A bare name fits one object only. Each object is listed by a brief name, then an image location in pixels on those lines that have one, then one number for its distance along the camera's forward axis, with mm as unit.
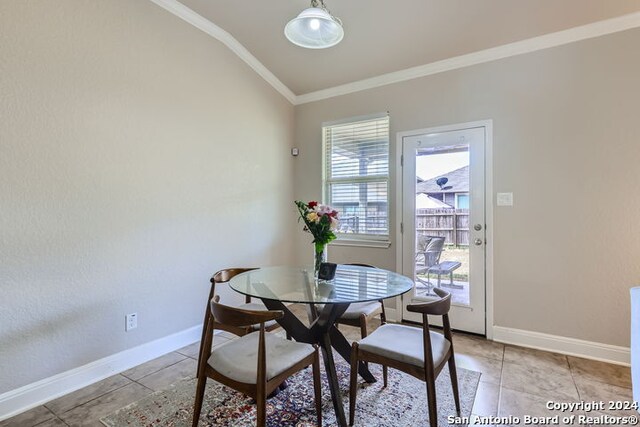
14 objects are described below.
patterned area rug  1812
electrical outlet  2475
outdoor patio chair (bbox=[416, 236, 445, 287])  3209
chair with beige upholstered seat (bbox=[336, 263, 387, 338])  2259
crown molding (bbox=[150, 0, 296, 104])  2748
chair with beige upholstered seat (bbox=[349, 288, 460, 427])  1605
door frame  2982
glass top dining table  1770
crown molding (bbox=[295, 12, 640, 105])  2516
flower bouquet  2123
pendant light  2021
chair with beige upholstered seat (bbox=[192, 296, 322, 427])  1464
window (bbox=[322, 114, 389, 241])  3613
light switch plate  2910
